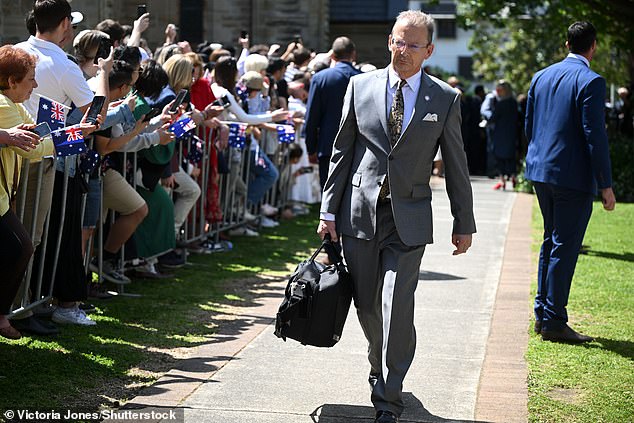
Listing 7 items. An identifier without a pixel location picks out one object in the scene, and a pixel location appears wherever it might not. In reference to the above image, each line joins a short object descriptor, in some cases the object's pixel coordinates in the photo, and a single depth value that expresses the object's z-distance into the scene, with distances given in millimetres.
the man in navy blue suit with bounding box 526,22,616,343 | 12735
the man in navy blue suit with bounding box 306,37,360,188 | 17568
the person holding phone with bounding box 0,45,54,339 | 10228
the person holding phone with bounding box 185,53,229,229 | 18381
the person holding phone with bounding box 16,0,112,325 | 12329
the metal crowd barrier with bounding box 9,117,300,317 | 11722
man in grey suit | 9478
